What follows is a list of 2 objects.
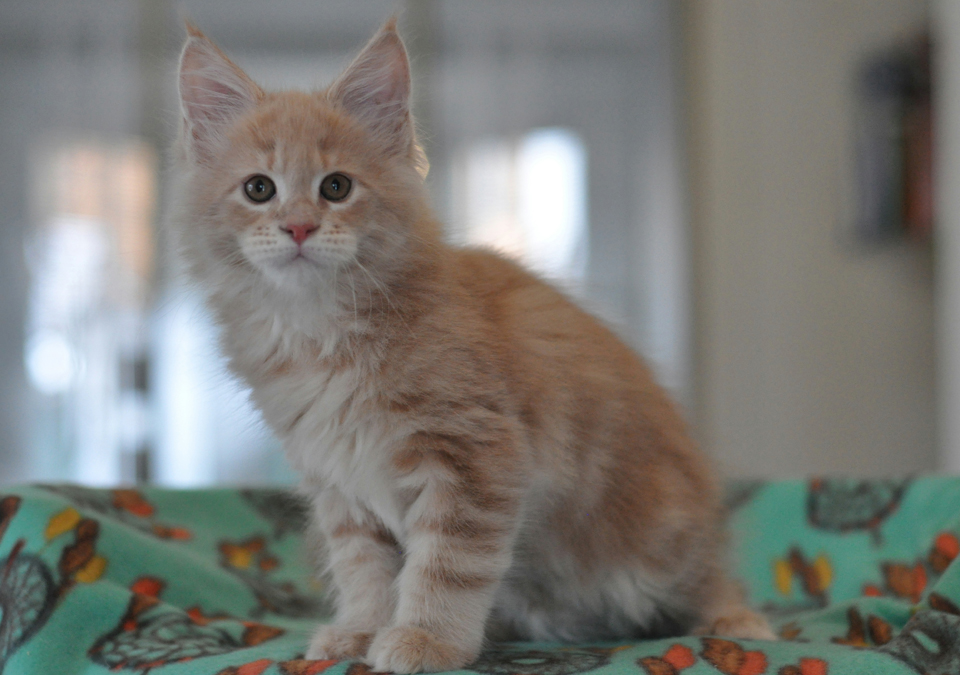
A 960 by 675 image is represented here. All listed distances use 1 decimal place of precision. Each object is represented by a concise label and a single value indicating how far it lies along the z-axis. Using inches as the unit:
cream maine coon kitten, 31.0
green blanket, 31.2
